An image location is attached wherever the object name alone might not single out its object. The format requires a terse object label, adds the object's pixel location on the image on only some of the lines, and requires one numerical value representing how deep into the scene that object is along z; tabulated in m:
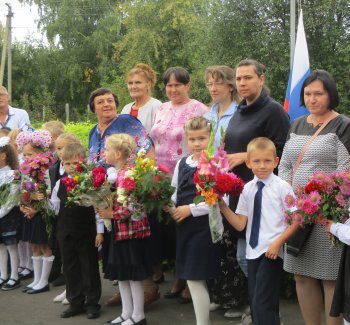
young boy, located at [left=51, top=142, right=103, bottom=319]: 5.19
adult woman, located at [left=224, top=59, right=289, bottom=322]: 4.40
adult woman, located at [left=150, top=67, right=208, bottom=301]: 5.40
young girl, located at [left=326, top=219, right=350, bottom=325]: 3.29
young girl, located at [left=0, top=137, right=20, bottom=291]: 6.27
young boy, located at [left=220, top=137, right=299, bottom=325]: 3.86
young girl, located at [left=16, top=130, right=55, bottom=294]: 5.87
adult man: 7.38
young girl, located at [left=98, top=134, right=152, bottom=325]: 4.74
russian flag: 6.96
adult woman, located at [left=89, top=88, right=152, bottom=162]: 5.48
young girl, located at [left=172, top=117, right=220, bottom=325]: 4.36
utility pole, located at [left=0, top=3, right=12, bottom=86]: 31.52
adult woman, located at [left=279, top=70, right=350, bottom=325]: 3.79
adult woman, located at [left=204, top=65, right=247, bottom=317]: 4.86
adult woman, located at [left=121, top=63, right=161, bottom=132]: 5.90
